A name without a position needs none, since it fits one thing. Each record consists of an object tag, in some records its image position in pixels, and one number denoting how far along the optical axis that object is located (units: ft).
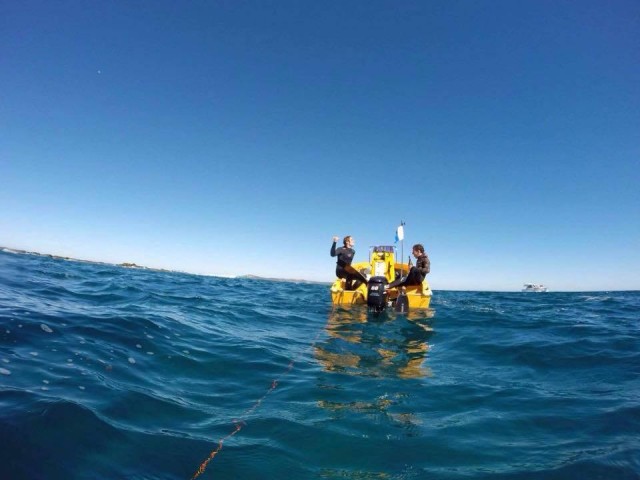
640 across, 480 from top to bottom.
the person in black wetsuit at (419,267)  42.27
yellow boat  36.94
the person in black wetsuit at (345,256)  43.52
